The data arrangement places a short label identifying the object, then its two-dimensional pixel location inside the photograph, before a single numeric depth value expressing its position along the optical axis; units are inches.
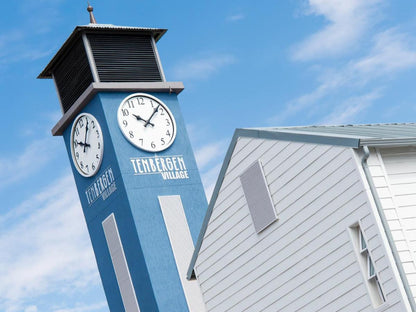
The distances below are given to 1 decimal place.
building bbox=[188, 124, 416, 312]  857.5
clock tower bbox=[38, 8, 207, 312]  1593.3
